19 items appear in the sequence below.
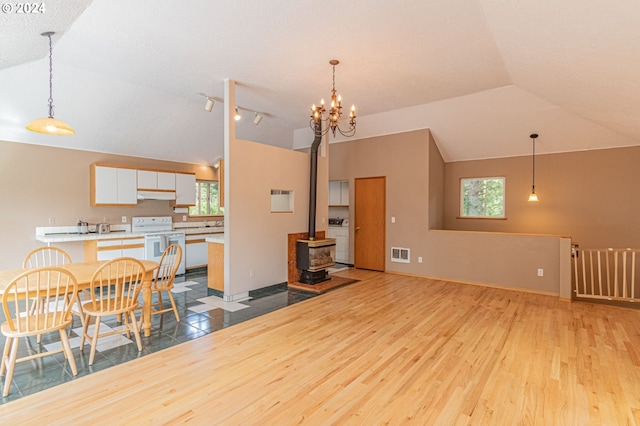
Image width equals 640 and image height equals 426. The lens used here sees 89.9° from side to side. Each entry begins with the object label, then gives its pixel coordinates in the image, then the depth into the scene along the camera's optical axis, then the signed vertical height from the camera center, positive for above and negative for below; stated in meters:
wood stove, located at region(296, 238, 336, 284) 5.74 -0.84
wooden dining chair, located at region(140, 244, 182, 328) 3.83 -0.88
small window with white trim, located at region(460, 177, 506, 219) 6.89 +0.34
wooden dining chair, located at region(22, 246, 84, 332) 3.24 -0.76
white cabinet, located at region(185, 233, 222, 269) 6.74 -0.82
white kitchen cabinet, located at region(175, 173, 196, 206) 6.95 +0.51
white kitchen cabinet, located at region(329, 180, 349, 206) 8.05 +0.50
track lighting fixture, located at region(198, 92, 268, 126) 5.38 +1.95
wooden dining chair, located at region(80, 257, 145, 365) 2.93 -0.85
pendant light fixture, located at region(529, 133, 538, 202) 6.37 +0.75
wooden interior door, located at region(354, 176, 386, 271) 7.07 -0.23
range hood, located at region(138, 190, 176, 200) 6.41 +0.36
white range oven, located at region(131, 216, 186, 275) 6.08 -0.43
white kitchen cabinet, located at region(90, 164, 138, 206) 5.86 +0.50
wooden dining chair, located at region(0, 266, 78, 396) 2.46 -0.88
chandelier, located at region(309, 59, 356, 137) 3.82 +1.28
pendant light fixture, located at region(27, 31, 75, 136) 2.93 +0.80
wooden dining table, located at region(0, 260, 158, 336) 3.01 -0.62
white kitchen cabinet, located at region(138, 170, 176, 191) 6.37 +0.66
